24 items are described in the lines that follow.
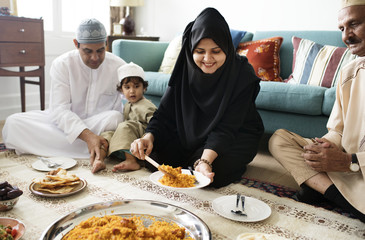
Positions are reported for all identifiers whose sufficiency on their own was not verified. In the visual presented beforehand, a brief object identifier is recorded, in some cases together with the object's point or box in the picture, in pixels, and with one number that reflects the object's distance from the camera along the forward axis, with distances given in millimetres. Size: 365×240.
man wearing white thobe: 2299
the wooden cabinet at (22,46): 3041
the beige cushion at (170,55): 3473
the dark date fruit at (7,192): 1451
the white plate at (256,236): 1167
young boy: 2154
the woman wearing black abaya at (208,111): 1778
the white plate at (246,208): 1473
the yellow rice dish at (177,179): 1554
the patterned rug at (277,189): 1687
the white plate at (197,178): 1554
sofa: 2371
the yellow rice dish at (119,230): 1045
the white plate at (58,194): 1638
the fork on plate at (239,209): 1495
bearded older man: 1453
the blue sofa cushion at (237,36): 3350
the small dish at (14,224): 1195
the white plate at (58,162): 2058
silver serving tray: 1132
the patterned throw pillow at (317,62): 2688
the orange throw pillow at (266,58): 3084
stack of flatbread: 1675
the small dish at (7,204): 1459
